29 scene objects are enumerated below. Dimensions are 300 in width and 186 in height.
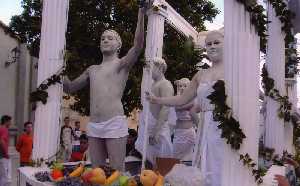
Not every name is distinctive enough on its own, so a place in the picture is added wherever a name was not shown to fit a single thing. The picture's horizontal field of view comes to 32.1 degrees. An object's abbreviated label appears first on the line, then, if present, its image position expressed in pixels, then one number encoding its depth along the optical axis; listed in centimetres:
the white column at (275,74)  453
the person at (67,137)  1064
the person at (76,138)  1152
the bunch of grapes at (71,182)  355
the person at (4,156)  858
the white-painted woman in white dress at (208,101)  361
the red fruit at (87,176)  339
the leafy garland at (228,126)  292
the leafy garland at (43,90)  489
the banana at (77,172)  381
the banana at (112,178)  337
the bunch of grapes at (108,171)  353
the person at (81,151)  965
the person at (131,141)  773
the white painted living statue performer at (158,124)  679
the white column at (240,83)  295
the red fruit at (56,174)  395
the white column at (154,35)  795
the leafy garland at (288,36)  426
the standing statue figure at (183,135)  700
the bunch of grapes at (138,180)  330
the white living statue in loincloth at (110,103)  470
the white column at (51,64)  489
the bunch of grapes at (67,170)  411
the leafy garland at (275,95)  450
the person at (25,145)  952
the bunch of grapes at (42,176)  409
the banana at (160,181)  316
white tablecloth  405
